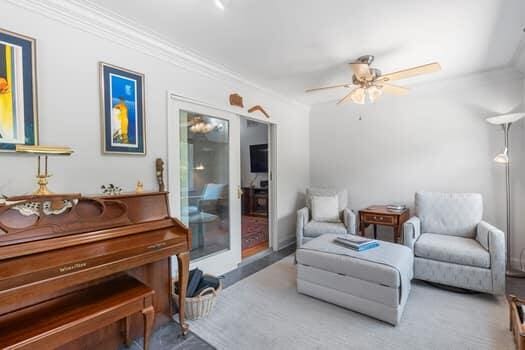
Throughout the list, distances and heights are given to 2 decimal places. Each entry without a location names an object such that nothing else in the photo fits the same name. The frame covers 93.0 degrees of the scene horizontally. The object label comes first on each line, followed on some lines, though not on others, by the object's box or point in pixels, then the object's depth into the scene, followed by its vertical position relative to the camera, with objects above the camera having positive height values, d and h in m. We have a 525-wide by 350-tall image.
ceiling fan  2.25 +0.90
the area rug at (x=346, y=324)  1.77 -1.22
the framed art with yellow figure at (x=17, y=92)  1.51 +0.53
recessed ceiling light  1.74 +1.20
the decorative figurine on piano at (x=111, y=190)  1.81 -0.12
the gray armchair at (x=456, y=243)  2.27 -0.76
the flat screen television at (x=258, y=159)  6.17 +0.33
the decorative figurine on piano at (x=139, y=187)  1.96 -0.11
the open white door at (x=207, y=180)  2.50 -0.08
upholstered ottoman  1.95 -0.91
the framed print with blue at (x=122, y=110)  1.95 +0.52
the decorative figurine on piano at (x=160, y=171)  2.26 +0.02
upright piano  1.24 -0.43
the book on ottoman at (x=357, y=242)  2.32 -0.70
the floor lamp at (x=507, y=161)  2.66 +0.08
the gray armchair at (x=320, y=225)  3.26 -0.73
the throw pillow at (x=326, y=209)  3.56 -0.55
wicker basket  2.04 -1.09
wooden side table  3.06 -0.61
